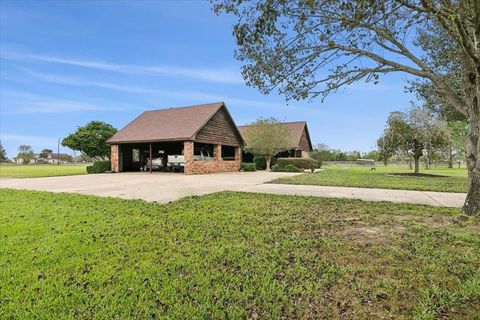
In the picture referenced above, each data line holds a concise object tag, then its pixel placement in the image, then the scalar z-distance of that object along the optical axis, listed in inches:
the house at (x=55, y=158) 4279.0
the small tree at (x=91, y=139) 1229.1
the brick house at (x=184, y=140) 837.2
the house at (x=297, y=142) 1335.1
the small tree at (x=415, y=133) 805.2
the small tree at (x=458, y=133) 1288.5
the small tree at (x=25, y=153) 3928.9
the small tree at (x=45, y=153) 4749.0
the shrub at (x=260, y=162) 1212.7
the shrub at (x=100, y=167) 937.5
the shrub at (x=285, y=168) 989.5
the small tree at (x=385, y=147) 868.6
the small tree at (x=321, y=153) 1652.9
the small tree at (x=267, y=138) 1052.0
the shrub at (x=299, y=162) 1048.2
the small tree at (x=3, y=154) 3273.1
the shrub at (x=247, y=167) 1074.1
